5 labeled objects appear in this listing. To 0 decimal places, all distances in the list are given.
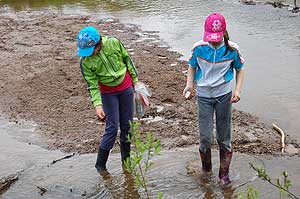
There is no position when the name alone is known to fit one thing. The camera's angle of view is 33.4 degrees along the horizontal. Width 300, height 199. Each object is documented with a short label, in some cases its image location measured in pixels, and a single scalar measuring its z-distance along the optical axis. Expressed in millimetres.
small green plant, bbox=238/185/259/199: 2721
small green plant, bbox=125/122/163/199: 2820
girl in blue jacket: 4468
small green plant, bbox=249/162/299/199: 2554
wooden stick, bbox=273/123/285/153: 5911
